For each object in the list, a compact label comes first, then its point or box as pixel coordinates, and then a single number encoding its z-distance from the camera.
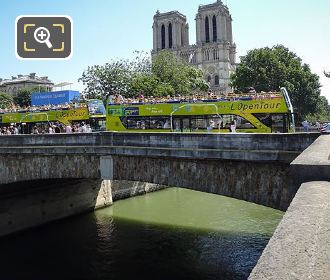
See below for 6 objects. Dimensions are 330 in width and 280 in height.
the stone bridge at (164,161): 14.62
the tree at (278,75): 63.88
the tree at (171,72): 69.69
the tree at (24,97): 104.94
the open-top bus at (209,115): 23.72
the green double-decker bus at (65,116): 32.41
